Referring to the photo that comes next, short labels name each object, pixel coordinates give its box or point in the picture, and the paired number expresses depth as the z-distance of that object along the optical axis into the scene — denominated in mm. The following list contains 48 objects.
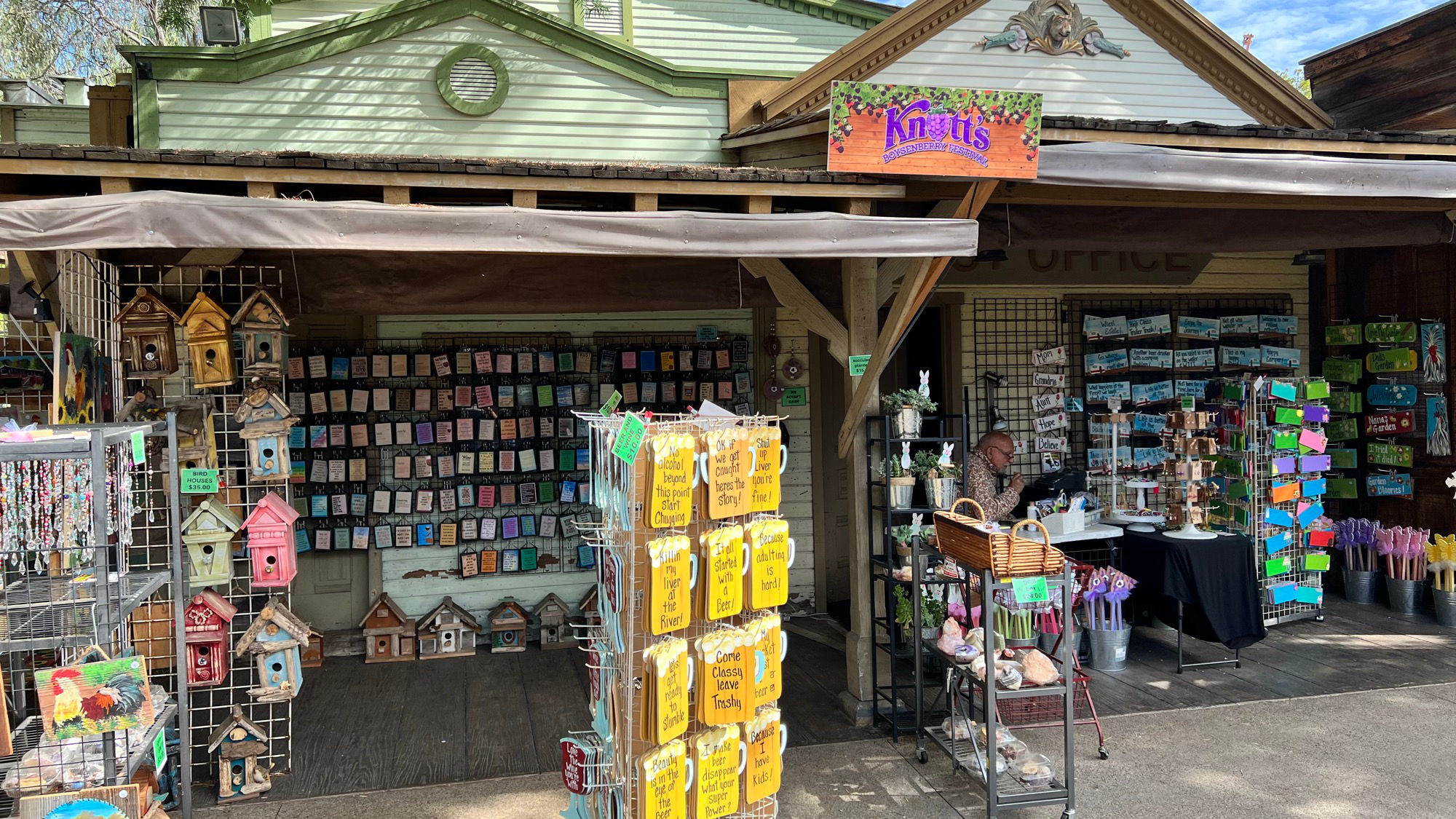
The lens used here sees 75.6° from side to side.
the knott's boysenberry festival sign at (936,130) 4520
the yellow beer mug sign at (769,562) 3795
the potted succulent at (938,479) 5492
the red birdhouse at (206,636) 4770
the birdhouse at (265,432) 4914
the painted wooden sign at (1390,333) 8086
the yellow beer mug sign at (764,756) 3816
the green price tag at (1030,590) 4344
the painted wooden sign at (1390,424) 8148
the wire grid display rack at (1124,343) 8438
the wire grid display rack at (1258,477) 7188
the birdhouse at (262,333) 4902
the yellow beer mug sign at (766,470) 3885
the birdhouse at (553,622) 7434
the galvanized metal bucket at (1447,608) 7453
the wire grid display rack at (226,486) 5102
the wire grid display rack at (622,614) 3537
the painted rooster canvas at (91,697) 3121
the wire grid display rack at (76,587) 3262
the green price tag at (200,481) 4637
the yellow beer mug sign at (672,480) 3449
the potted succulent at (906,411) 5445
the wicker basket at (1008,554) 4344
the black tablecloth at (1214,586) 6328
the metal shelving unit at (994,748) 4328
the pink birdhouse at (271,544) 4793
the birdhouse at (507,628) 7395
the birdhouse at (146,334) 4895
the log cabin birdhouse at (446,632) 7277
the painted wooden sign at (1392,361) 8047
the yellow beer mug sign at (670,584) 3436
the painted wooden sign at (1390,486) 8258
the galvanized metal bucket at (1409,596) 7797
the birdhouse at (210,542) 4789
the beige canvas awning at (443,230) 3643
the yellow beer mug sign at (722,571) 3619
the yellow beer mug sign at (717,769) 3633
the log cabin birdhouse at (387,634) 7176
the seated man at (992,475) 6234
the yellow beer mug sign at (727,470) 3656
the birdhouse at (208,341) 4797
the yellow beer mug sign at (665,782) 3428
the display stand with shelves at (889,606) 5191
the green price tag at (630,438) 3430
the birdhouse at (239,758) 4770
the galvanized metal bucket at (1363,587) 8211
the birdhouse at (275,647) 4855
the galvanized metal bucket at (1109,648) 6527
